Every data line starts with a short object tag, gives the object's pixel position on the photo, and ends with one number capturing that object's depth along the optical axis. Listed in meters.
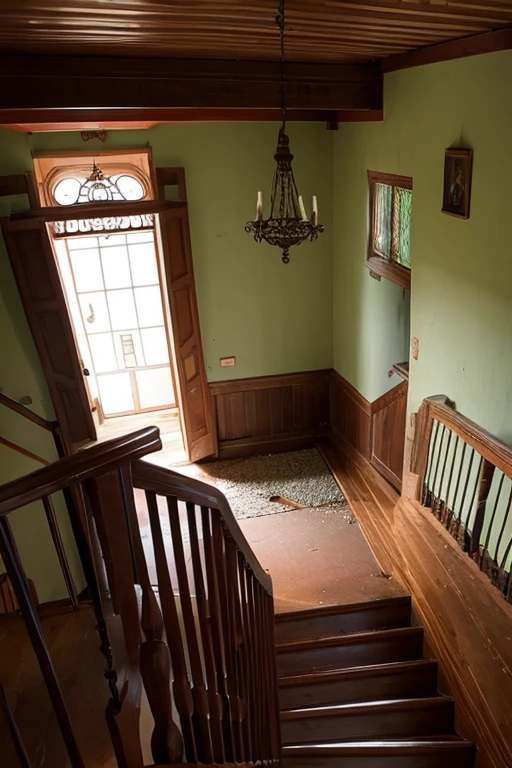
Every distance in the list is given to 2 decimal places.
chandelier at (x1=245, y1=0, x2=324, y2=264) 3.20
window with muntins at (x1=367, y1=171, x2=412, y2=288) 4.18
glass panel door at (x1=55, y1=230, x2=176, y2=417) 6.52
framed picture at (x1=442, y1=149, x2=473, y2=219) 3.10
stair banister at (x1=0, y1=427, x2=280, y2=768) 1.01
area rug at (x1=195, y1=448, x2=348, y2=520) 5.15
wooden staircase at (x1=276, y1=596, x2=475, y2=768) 2.66
